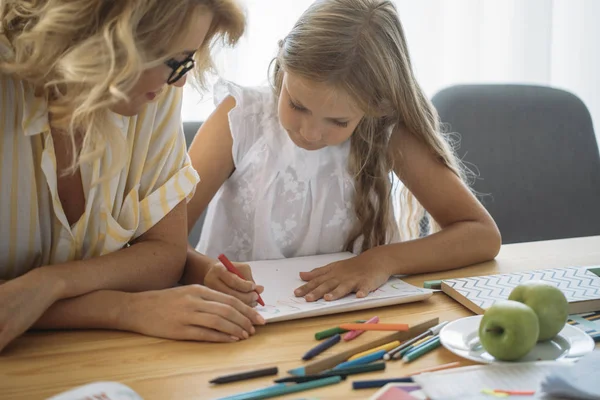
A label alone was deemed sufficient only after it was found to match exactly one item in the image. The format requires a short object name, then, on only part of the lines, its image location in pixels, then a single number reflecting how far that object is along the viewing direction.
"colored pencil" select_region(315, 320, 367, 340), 1.00
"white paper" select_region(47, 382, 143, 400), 0.75
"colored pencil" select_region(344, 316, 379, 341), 0.99
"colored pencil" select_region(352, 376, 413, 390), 0.86
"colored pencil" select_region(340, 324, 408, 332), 1.02
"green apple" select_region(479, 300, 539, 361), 0.89
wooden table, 0.85
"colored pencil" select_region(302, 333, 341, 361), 0.94
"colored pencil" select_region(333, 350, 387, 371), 0.91
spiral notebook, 1.11
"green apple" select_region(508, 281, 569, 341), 0.96
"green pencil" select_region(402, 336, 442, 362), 0.94
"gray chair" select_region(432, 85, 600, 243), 2.01
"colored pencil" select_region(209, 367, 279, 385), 0.86
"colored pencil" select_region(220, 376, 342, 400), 0.81
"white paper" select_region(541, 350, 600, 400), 0.79
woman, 0.92
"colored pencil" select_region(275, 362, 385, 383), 0.86
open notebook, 1.08
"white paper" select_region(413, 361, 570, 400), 0.82
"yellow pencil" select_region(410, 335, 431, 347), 0.97
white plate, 0.92
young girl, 1.32
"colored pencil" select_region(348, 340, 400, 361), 0.94
